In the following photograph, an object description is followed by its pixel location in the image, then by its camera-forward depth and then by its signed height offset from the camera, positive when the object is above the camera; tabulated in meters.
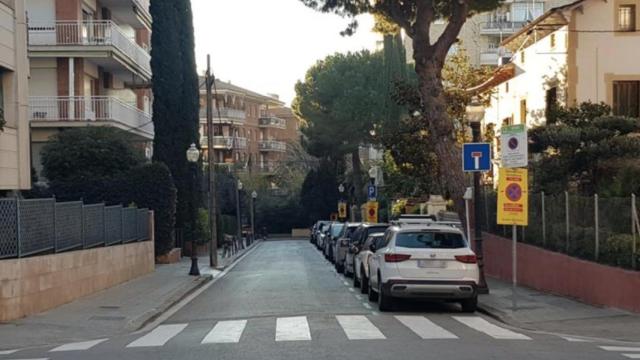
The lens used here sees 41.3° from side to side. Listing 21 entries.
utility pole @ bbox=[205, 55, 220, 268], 34.12 +0.61
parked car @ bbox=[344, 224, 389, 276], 24.47 -1.88
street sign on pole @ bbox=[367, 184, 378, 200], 42.36 -0.91
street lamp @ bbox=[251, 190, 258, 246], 77.45 -3.39
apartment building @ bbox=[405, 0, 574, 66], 64.25 +11.18
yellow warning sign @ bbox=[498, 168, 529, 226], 16.53 -0.46
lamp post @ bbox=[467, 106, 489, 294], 19.38 -0.39
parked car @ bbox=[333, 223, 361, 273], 29.56 -2.53
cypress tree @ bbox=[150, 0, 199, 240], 38.25 +3.77
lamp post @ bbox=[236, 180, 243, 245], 62.91 -2.77
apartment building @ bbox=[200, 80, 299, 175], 98.62 +5.97
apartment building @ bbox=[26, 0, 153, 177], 35.53 +4.99
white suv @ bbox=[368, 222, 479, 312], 15.98 -1.76
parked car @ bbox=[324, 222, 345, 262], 36.66 -2.82
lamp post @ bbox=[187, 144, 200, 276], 29.28 -2.51
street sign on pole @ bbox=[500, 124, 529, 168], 16.19 +0.50
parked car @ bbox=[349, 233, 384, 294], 19.69 -2.26
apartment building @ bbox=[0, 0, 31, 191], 23.59 +2.40
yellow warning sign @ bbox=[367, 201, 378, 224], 41.84 -1.80
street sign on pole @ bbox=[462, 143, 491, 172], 19.08 +0.40
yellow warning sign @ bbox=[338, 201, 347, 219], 72.12 -3.03
